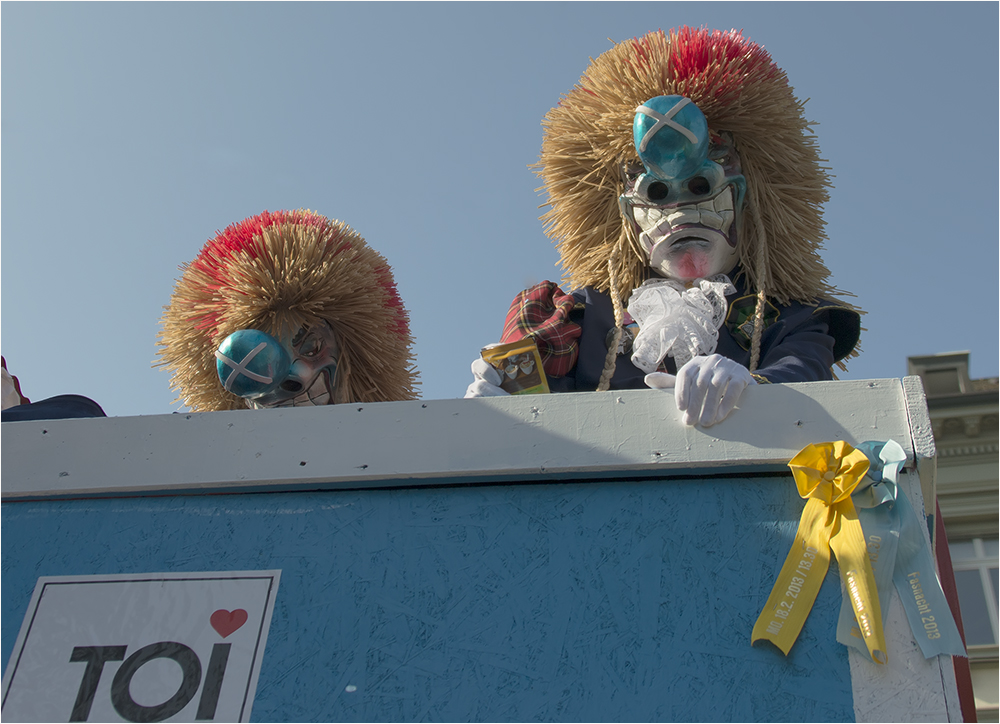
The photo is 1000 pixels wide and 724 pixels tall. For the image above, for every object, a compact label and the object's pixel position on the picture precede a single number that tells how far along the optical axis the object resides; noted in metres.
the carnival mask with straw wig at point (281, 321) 5.12
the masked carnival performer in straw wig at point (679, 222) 4.85
